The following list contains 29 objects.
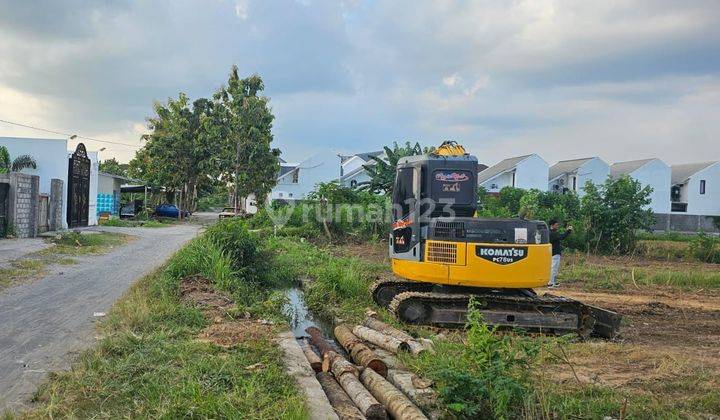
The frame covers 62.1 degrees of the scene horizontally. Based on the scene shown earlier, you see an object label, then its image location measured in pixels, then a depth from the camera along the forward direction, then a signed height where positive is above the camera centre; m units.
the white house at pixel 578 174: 56.50 +4.80
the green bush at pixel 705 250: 23.25 -0.87
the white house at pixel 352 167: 59.53 +5.23
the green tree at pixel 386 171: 26.52 +2.10
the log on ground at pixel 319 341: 8.29 -1.85
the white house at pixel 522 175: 55.00 +4.38
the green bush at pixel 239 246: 13.29 -0.78
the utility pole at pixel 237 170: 41.41 +2.96
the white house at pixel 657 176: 55.63 +4.72
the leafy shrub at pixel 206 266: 11.32 -1.10
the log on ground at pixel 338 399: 5.70 -1.89
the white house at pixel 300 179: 59.88 +3.61
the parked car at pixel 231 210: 42.71 +0.17
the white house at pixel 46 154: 26.70 +2.33
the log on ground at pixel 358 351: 7.31 -1.82
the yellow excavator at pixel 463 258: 9.58 -0.61
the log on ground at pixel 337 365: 7.01 -1.80
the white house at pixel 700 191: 57.00 +3.53
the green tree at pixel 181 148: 43.16 +4.52
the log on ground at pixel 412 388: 6.16 -1.86
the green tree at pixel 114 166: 67.39 +5.12
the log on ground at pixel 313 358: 7.48 -1.86
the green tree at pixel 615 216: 24.47 +0.36
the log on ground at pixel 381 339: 8.17 -1.77
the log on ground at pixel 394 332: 8.03 -1.71
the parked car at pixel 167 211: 42.34 -0.07
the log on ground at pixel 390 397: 5.68 -1.85
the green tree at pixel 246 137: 41.69 +5.30
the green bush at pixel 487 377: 5.49 -1.53
